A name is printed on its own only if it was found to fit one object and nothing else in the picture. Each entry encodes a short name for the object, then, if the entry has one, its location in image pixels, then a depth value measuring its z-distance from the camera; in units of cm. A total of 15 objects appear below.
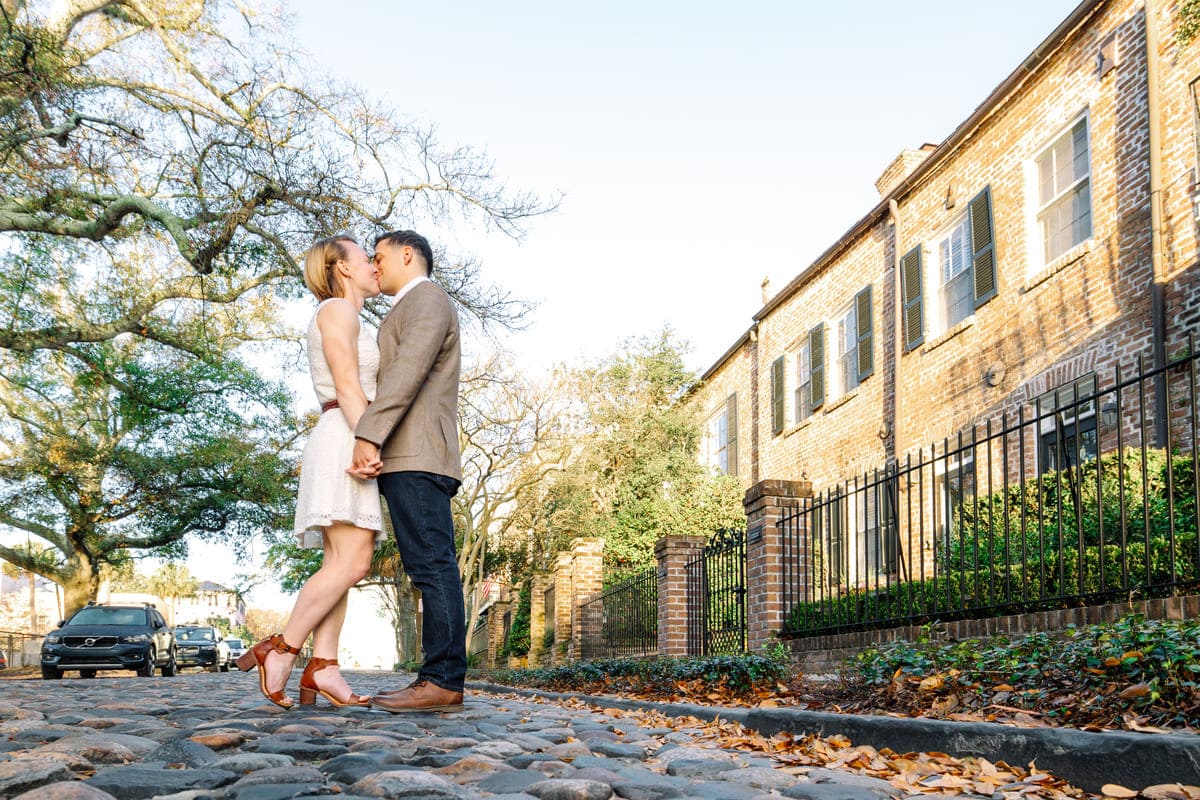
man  450
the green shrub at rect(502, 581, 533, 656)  2150
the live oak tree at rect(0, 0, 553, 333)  1205
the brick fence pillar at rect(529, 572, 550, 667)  1950
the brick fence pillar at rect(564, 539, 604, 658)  1616
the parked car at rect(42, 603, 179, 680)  1955
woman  451
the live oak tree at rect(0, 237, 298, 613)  1828
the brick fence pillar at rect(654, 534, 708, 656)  1109
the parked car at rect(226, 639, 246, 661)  4153
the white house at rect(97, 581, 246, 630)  7844
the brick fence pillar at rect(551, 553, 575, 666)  1706
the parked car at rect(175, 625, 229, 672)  3331
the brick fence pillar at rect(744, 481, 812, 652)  890
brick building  1080
